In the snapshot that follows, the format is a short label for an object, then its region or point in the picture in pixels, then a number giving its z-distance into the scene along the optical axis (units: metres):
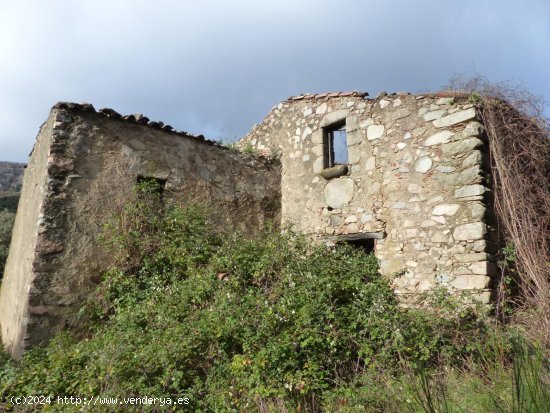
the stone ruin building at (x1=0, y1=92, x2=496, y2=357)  5.15
